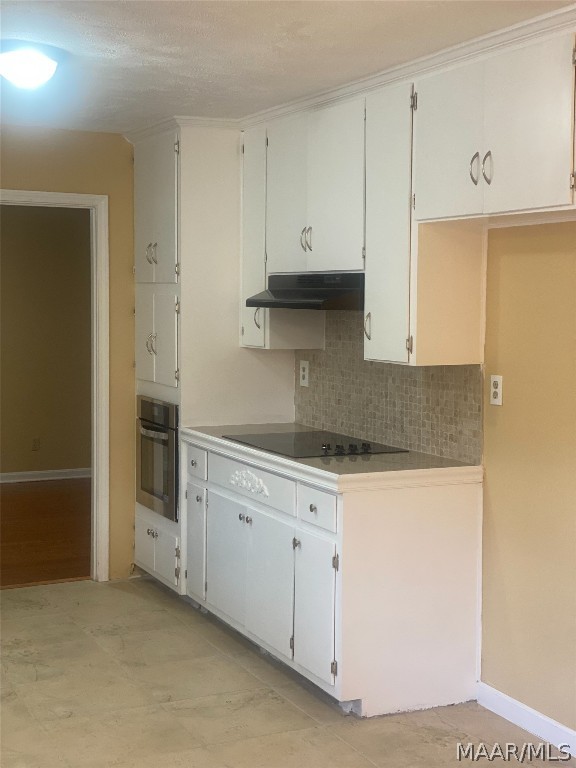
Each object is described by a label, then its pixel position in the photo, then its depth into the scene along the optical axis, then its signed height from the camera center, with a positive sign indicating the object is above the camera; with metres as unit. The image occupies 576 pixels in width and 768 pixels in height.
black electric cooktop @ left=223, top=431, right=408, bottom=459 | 4.10 -0.54
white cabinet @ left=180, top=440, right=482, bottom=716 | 3.61 -0.98
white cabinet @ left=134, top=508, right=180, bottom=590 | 5.04 -1.20
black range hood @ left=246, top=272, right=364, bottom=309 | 4.00 +0.13
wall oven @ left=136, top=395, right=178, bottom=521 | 5.00 -0.71
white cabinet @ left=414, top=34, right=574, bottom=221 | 2.98 +0.62
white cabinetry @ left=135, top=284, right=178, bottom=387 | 4.99 -0.06
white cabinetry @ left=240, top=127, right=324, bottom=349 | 4.76 +0.21
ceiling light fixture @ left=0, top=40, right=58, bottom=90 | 3.44 +0.93
